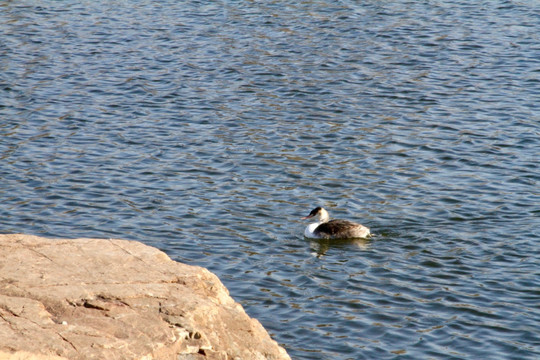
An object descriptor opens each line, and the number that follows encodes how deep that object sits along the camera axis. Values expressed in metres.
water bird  26.81
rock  13.55
